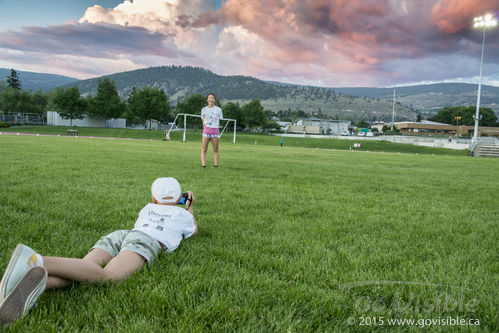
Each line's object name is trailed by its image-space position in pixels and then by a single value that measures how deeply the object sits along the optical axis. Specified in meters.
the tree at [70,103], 60.78
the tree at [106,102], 63.88
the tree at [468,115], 132.25
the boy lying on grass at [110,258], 1.75
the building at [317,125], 148.88
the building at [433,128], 118.42
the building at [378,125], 171.12
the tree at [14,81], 102.52
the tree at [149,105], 68.44
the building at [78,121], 67.94
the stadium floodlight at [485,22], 34.03
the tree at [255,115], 85.75
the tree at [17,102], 72.94
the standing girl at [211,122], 9.95
